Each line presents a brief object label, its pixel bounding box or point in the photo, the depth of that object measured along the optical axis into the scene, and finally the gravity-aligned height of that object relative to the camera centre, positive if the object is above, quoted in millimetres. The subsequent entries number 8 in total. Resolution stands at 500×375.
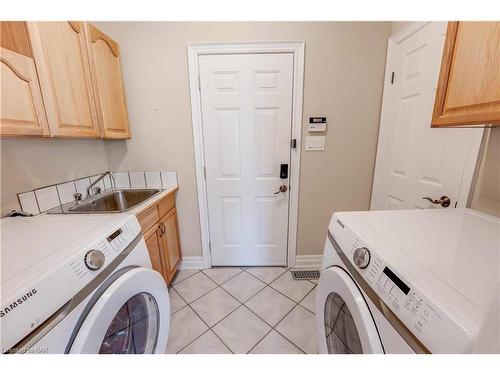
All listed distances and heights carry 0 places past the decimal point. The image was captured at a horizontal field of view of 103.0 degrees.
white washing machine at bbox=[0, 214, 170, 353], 468 -406
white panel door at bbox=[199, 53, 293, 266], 1609 -69
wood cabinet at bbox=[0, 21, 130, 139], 860 +334
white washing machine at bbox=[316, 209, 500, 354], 388 -337
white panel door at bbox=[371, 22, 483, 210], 1088 +11
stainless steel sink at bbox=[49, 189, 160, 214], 1460 -433
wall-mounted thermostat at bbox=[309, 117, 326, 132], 1651 +151
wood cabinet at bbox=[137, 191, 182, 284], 1345 -690
